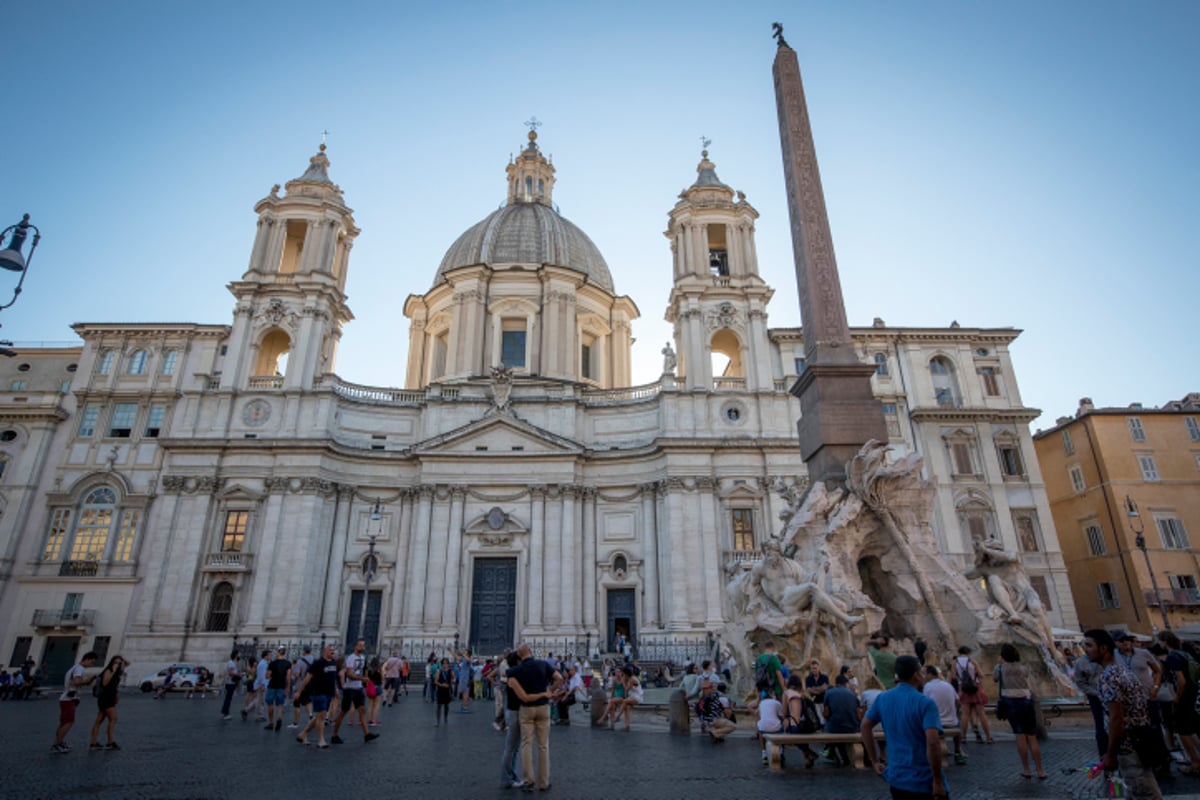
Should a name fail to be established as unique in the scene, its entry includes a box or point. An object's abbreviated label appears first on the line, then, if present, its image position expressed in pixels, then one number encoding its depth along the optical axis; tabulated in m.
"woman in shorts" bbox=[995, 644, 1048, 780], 6.77
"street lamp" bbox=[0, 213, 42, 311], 9.38
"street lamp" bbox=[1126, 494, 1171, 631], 28.81
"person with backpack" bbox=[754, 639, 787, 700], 9.65
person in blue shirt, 3.70
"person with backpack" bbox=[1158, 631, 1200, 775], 6.62
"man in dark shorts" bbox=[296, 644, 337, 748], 10.00
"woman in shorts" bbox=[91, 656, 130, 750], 9.30
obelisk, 13.23
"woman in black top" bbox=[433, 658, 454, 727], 13.22
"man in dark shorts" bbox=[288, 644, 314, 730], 10.38
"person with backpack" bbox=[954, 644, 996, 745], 8.79
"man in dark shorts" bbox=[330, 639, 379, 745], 10.54
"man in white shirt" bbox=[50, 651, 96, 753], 9.31
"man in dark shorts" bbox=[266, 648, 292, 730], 12.45
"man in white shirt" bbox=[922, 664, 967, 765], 7.32
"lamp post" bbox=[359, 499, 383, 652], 21.50
